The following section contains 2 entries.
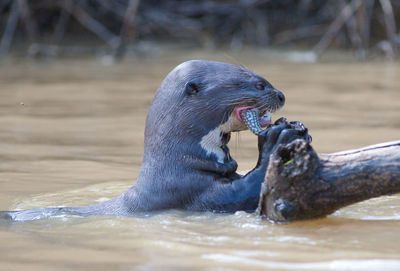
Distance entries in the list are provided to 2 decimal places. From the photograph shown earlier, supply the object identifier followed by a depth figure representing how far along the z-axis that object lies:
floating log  5.39
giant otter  6.18
